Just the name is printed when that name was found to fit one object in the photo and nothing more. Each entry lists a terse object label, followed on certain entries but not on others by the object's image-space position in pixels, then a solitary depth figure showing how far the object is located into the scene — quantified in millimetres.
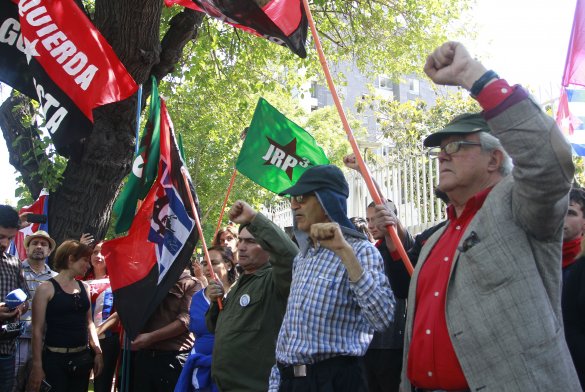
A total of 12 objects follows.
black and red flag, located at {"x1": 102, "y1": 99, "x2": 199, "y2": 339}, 6441
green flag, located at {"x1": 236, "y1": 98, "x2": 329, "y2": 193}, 6621
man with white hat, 6898
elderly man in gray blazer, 2295
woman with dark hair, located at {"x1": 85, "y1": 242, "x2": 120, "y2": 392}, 7245
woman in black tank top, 6312
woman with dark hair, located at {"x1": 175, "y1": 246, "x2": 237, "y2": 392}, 5398
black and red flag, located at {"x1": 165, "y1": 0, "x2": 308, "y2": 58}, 5422
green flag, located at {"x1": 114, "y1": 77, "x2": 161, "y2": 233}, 6707
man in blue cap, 3309
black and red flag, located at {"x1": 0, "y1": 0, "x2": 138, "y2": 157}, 6020
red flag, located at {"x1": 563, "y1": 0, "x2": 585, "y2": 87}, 5840
